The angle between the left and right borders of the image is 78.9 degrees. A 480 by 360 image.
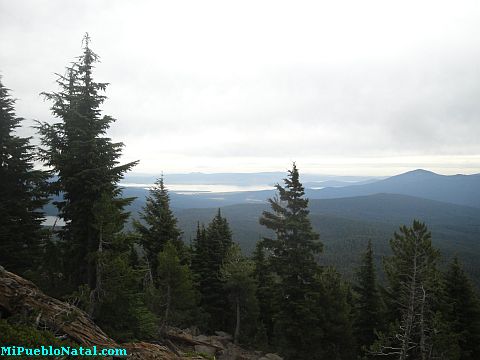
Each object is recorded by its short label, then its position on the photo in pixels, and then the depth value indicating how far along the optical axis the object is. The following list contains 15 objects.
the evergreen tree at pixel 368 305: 29.86
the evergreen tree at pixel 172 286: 22.75
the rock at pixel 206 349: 24.31
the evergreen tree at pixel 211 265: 33.53
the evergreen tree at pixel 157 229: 28.11
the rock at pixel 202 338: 27.04
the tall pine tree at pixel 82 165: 15.53
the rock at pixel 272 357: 27.34
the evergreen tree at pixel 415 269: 15.37
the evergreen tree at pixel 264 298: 36.09
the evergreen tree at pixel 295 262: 22.34
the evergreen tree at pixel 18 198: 17.78
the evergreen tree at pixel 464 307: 26.31
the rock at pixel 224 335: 31.89
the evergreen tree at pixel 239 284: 29.36
